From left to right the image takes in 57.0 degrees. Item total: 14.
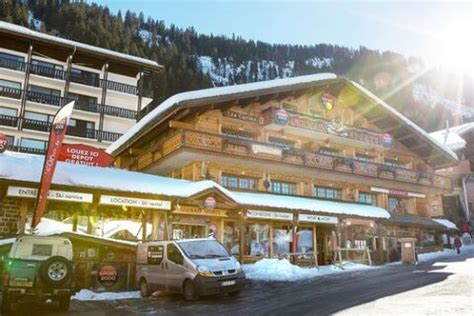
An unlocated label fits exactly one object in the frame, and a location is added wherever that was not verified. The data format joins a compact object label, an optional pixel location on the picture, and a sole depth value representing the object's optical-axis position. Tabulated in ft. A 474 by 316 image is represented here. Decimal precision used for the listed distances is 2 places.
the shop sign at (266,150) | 85.38
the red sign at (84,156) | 74.02
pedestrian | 103.82
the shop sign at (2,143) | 65.59
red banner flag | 51.78
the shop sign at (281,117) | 92.41
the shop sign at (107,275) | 52.70
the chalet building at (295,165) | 80.43
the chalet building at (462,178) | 150.17
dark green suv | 37.22
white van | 42.96
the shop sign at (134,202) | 63.23
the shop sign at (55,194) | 57.36
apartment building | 127.54
